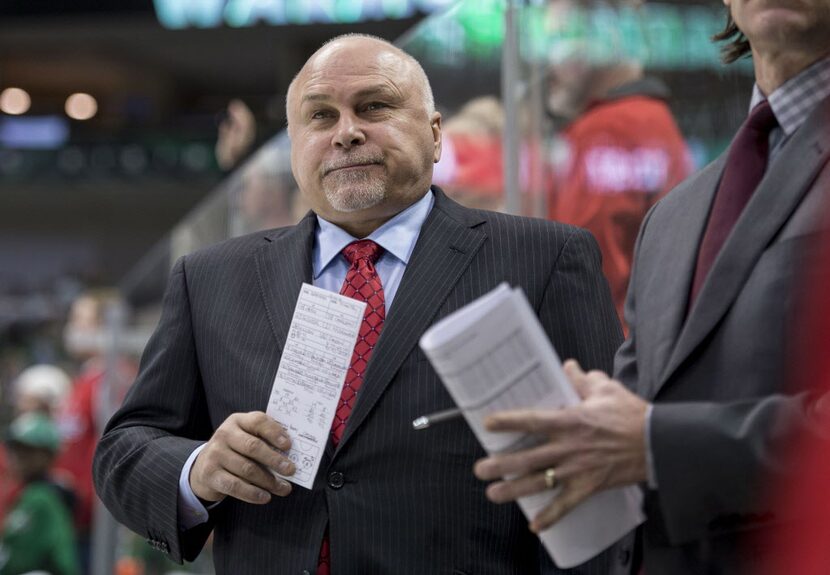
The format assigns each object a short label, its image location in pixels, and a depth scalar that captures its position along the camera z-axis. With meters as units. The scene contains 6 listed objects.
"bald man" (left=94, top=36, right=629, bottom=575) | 1.77
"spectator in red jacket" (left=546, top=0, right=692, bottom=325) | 2.62
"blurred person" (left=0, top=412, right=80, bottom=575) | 5.27
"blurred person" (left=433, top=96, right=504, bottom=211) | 2.96
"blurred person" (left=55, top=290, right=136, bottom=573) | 5.83
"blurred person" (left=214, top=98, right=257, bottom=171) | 7.19
